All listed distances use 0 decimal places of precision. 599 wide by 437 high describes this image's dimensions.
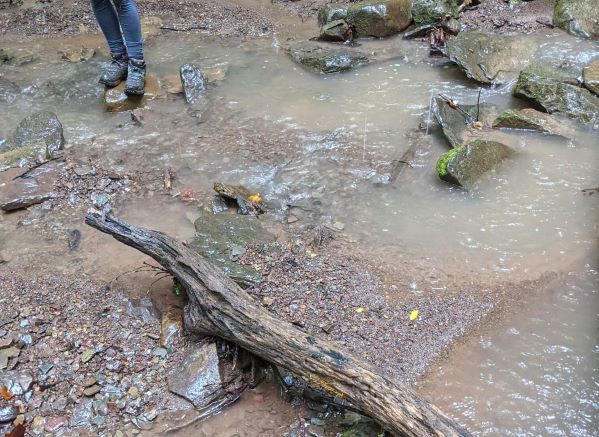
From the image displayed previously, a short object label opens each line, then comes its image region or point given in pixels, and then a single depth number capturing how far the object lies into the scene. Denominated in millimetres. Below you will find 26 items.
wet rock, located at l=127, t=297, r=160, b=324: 3203
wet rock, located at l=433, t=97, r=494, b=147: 4948
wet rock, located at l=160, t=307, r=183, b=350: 3037
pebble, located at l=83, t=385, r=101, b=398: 2756
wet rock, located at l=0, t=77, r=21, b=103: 5926
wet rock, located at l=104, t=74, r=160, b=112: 5699
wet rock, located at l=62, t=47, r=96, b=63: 6757
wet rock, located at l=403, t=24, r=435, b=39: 7070
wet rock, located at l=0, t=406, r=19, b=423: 2604
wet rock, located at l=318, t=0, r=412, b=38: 7180
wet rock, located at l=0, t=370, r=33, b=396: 2740
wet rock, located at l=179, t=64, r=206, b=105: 5840
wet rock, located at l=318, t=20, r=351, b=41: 7145
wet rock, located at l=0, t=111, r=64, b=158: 4949
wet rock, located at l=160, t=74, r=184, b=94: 6004
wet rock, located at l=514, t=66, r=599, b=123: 5215
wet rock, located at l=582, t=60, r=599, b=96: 5539
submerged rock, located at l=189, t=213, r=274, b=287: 3442
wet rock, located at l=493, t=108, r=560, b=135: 5043
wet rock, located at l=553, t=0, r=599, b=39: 6801
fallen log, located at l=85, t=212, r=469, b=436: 2367
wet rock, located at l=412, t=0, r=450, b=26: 7270
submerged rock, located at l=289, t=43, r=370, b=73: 6379
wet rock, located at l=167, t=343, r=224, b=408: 2756
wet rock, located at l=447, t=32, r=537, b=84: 6062
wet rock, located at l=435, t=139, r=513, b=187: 4328
